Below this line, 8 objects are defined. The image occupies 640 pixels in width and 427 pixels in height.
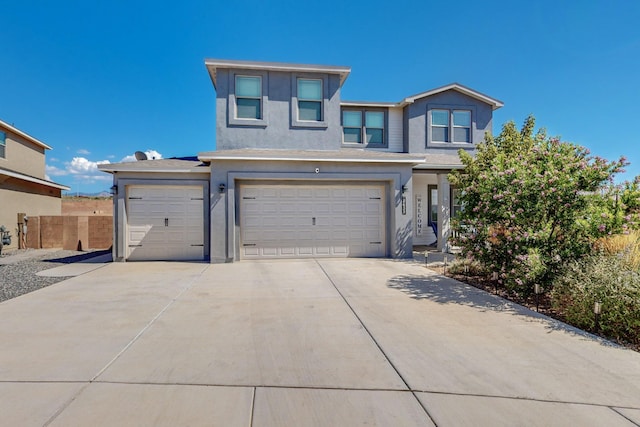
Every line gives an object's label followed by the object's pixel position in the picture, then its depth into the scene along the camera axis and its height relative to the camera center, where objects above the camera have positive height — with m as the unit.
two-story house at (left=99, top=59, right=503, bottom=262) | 9.64 +0.93
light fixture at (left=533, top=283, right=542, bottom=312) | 5.13 -1.23
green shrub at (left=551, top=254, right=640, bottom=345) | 4.02 -1.14
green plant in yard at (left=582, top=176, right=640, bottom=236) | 5.49 +0.12
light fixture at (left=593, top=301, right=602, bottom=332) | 4.11 -1.26
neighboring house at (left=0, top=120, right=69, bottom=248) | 13.48 +1.60
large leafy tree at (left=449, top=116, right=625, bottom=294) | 5.62 +0.12
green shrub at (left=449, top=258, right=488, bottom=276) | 7.71 -1.33
